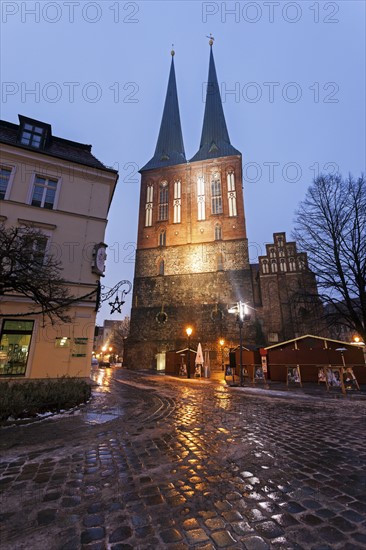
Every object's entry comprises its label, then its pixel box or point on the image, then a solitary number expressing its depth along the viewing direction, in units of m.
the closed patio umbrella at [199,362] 21.78
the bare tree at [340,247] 15.05
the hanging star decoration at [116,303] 13.44
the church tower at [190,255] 31.81
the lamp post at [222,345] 29.33
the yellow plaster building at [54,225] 11.77
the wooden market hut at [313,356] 16.81
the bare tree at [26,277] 7.40
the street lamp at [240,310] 17.69
